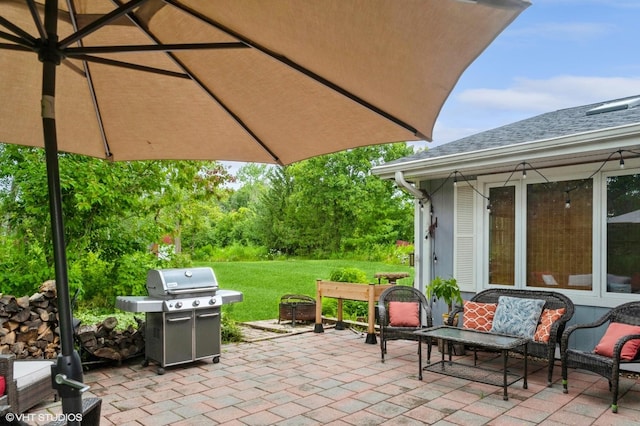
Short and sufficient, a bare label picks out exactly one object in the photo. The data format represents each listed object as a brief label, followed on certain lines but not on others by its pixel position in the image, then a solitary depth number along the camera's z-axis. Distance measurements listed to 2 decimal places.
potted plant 5.72
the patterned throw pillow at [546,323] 4.82
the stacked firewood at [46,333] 4.41
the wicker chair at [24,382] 3.20
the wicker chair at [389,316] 5.49
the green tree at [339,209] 22.23
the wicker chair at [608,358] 3.89
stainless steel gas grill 4.84
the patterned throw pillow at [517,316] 5.07
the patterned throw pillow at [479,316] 5.47
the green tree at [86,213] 5.60
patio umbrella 1.37
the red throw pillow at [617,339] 4.10
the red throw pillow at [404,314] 5.70
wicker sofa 4.59
